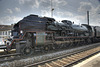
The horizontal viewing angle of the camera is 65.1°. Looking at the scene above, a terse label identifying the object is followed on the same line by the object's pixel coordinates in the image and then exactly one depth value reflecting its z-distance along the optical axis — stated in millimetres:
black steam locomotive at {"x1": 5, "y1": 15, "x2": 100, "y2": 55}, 6602
